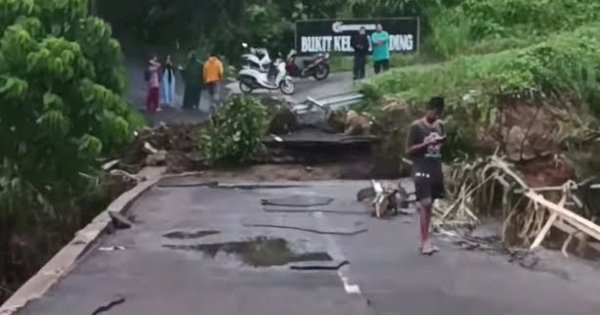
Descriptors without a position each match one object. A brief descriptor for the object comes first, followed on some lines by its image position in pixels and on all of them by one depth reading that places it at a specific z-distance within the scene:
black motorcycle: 39.06
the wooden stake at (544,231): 15.08
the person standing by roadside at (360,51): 36.19
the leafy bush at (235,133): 24.91
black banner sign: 38.22
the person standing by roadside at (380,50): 35.84
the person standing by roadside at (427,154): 13.90
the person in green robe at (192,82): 34.69
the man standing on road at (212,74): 34.75
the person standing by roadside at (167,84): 35.78
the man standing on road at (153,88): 34.22
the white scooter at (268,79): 36.88
